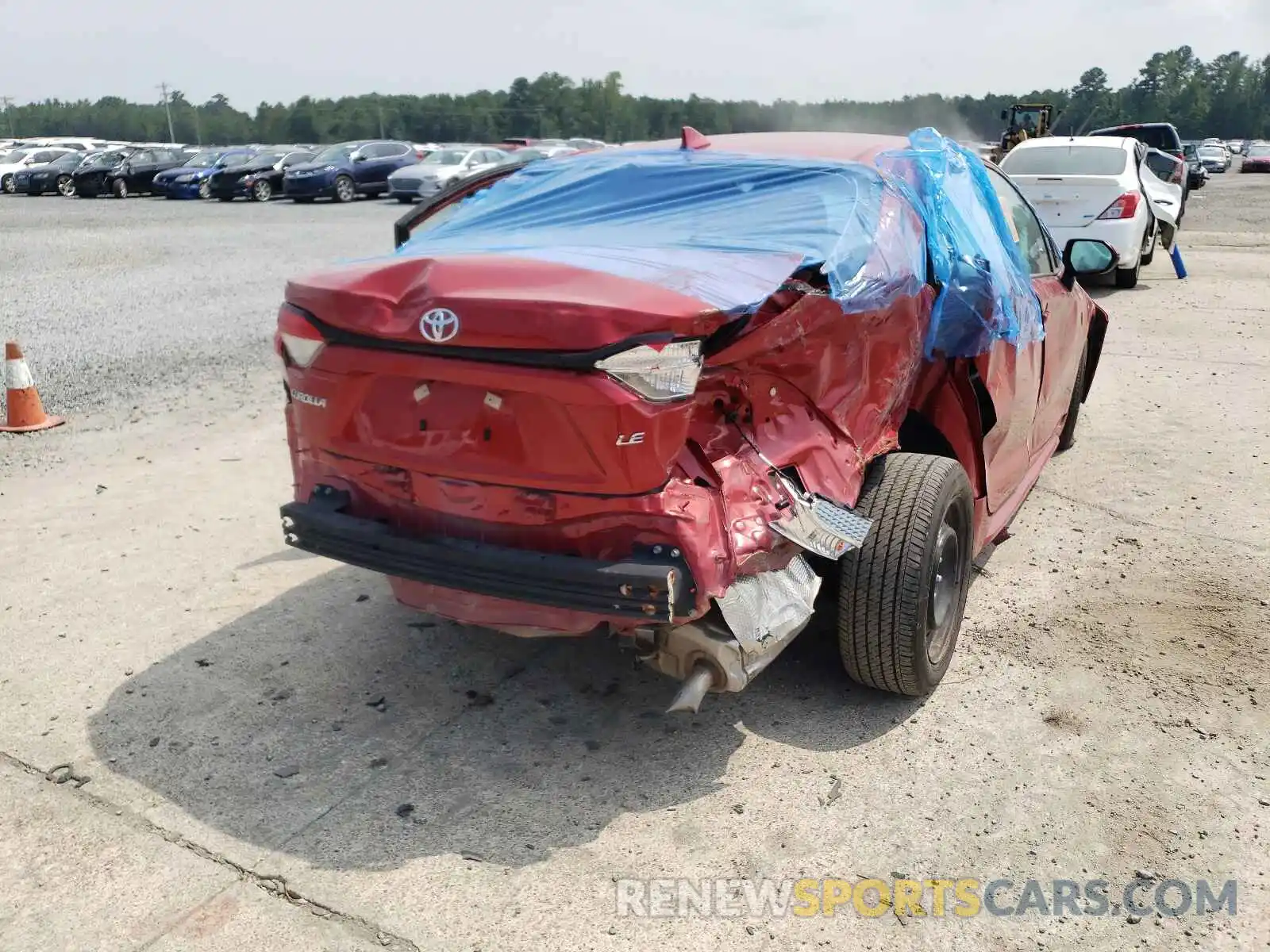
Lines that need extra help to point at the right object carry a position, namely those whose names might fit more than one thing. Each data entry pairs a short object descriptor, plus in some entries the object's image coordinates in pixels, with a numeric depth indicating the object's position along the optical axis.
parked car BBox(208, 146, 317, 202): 27.02
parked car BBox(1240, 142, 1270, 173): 46.97
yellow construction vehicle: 22.58
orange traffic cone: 6.62
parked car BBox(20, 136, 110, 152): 39.86
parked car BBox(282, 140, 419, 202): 25.64
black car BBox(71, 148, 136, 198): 29.61
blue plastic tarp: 3.08
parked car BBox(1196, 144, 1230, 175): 46.91
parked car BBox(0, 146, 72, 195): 32.25
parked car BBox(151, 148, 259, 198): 28.12
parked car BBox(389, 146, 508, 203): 24.50
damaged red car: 2.66
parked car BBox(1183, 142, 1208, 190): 33.91
